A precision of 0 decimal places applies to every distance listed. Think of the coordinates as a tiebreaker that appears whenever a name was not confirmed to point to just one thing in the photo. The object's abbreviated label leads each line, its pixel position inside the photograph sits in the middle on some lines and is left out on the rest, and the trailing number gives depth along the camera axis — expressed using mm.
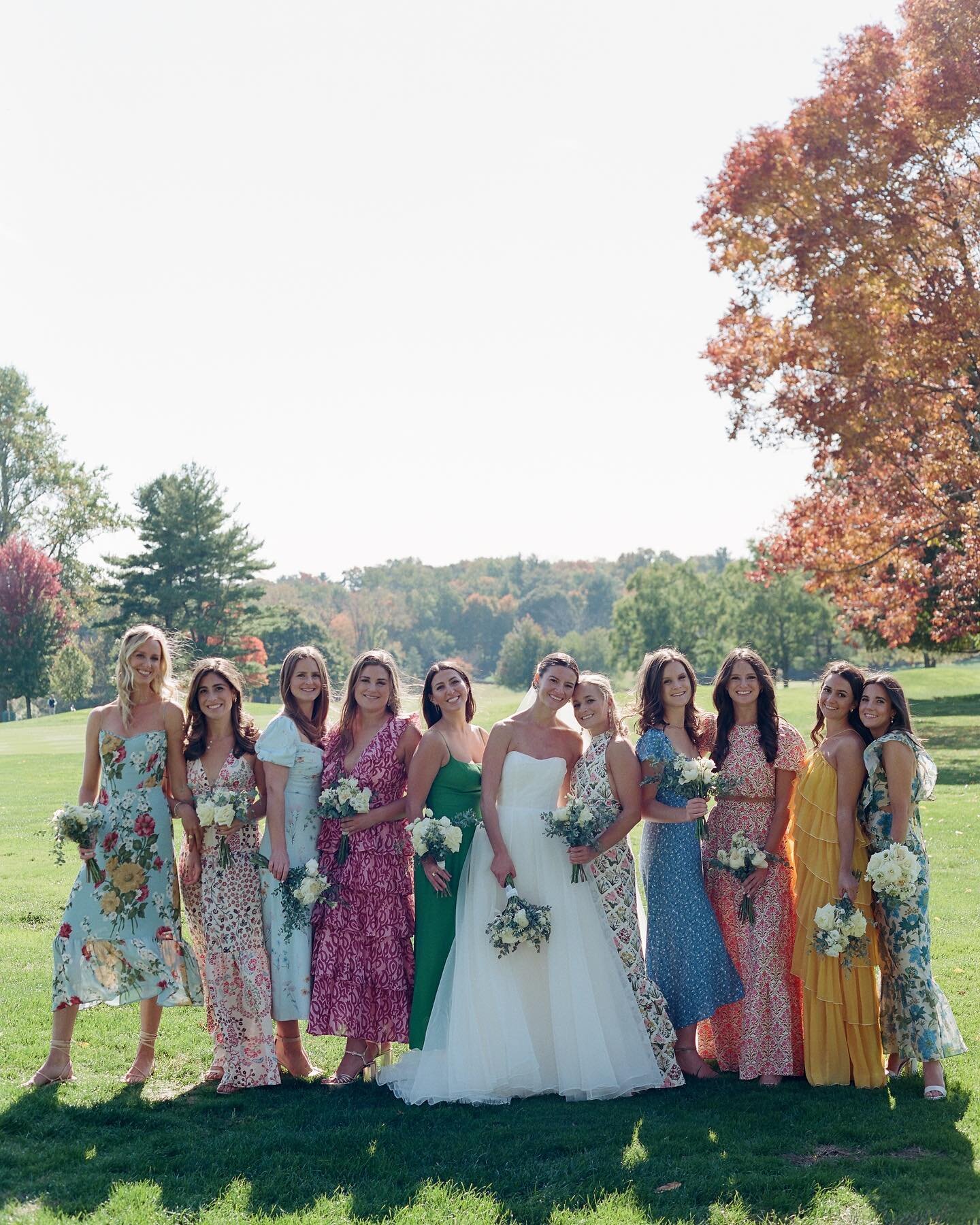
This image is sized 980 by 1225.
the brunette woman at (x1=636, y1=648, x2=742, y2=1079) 6633
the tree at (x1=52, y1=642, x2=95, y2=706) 51219
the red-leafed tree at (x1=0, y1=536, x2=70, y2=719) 51625
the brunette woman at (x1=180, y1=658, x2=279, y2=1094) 6637
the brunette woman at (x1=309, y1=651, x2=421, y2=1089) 6688
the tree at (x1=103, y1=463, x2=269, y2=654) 51250
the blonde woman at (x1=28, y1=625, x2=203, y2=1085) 6715
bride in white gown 6328
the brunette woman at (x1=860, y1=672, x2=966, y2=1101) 6316
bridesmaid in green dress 6660
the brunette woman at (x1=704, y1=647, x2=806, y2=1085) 6551
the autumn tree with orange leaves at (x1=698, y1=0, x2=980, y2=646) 18438
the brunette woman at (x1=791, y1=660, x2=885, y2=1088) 6383
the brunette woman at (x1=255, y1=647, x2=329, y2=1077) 6758
